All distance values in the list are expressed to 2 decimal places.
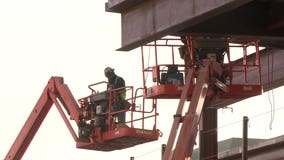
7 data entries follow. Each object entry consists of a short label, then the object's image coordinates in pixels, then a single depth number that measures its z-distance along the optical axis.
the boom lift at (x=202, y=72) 26.33
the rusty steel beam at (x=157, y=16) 18.08
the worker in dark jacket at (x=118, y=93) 31.02
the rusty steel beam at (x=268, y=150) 22.64
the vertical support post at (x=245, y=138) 19.12
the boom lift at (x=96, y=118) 30.69
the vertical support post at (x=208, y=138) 29.06
